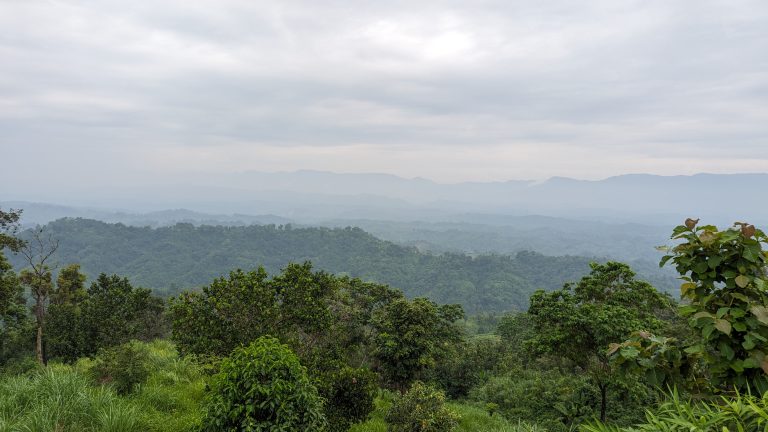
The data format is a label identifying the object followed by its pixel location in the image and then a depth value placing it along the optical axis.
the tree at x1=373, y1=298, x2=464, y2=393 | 19.36
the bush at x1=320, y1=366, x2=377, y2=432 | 9.70
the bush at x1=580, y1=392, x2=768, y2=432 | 3.63
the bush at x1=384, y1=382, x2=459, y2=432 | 9.32
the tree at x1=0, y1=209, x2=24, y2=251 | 19.06
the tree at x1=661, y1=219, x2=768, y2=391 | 3.89
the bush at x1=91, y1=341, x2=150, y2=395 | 9.91
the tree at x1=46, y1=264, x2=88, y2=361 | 18.52
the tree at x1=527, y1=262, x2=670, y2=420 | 14.23
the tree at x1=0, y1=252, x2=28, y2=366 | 23.32
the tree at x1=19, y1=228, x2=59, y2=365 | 18.27
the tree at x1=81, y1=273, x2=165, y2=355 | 18.28
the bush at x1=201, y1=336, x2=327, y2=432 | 5.89
